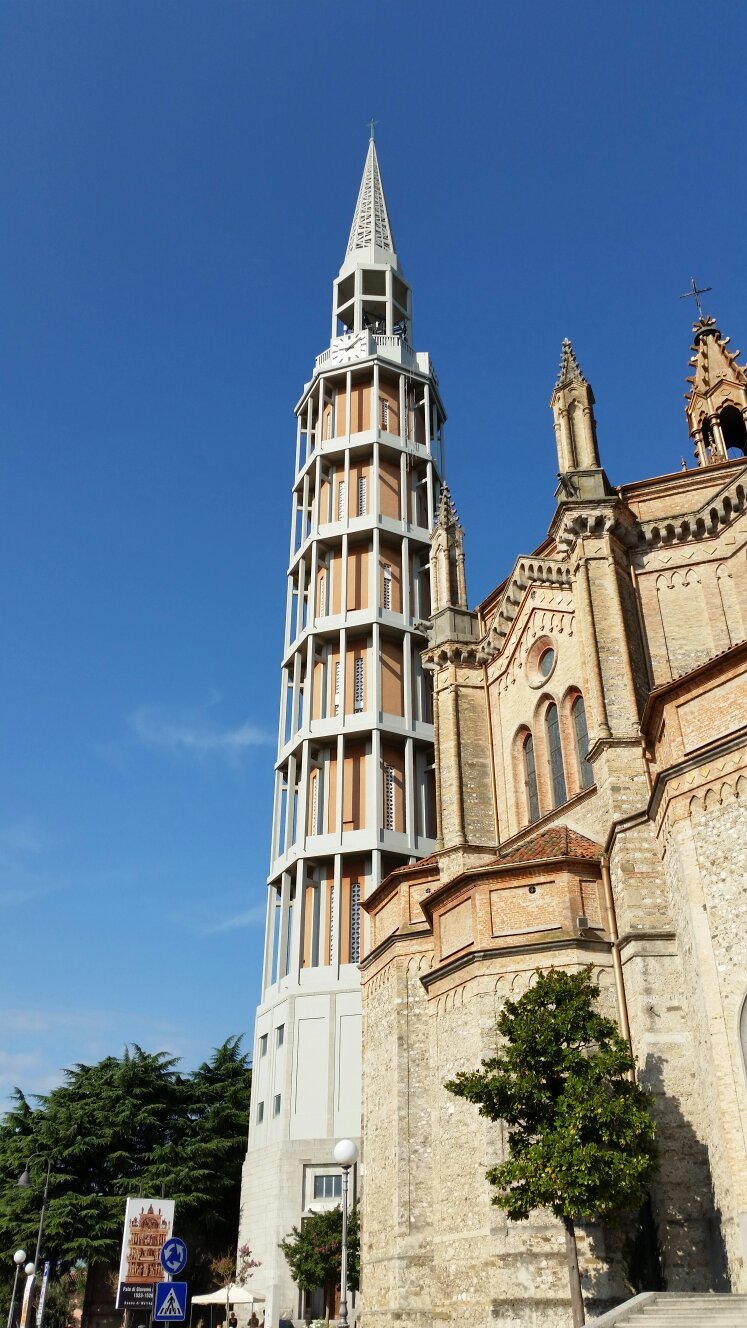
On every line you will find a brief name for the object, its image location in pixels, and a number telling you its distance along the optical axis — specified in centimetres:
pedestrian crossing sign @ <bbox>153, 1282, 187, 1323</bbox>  1274
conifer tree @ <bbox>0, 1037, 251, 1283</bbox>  4066
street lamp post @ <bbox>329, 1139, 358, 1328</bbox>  1658
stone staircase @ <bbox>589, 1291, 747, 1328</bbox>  1249
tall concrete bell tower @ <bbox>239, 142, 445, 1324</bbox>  3444
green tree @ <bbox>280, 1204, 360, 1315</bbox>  2853
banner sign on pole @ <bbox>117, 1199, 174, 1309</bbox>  1917
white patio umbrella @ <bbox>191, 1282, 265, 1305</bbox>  3002
